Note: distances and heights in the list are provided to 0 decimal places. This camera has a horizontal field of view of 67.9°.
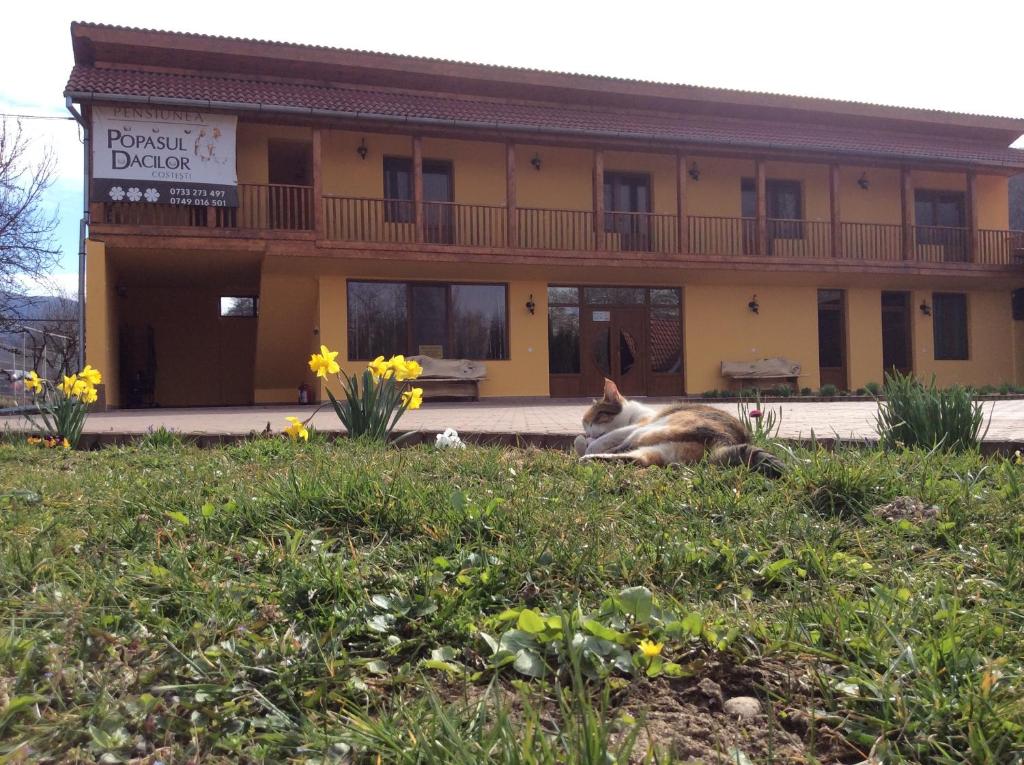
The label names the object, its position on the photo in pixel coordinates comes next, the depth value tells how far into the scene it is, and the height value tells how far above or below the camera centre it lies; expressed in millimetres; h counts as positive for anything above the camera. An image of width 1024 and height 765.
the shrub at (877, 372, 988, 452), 4039 -280
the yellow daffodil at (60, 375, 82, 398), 5742 -11
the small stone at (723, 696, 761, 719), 1469 -654
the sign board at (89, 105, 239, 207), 14016 +4253
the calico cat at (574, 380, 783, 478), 3366 -335
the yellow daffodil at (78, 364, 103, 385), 5883 +64
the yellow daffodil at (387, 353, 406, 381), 4844 +70
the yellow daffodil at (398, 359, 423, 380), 4918 +48
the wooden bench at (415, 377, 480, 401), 16266 -246
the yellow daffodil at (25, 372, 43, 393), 5691 +17
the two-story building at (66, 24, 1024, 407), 14867 +3362
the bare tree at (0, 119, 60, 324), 19953 +3947
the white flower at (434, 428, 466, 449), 4633 -403
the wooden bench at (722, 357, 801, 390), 18609 -43
